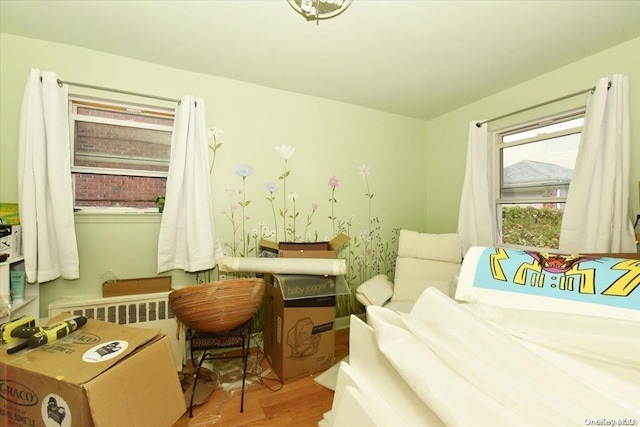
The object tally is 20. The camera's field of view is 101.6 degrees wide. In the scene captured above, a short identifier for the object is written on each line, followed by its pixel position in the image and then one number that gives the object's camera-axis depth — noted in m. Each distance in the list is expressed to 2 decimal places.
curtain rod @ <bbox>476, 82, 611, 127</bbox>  1.87
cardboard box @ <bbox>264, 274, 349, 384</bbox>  1.84
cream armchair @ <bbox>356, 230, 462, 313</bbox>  2.28
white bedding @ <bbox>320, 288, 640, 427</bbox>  0.50
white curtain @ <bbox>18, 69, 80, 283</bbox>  1.66
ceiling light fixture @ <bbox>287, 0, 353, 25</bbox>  0.95
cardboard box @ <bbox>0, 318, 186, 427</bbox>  0.80
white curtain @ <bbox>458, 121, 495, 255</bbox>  2.54
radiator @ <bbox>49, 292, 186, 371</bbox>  1.68
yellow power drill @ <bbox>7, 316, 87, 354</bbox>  0.93
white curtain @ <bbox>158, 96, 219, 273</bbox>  2.00
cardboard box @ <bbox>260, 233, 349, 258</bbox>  2.02
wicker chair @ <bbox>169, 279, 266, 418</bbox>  1.49
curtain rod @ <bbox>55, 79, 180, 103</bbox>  1.79
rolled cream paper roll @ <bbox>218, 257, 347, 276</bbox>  1.85
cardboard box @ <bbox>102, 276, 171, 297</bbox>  1.82
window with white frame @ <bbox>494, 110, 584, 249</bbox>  2.21
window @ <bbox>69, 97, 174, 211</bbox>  1.99
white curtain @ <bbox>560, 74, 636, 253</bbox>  1.74
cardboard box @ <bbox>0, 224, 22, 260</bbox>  1.50
